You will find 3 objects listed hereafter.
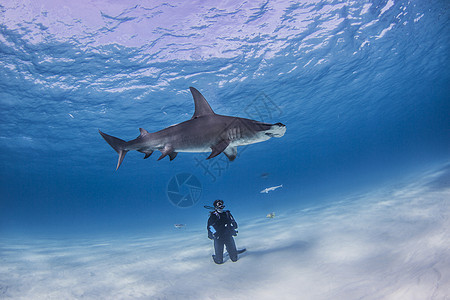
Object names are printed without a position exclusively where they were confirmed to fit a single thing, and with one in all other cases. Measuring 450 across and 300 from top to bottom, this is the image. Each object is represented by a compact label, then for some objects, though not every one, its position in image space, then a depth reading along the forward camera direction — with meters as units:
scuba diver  6.72
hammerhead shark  3.21
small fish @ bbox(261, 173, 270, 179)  14.64
